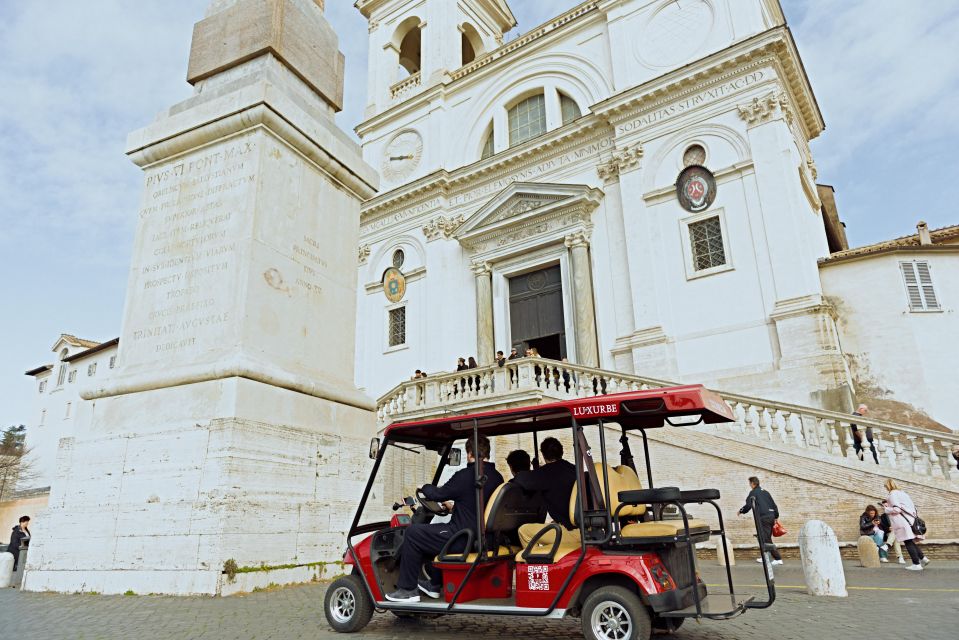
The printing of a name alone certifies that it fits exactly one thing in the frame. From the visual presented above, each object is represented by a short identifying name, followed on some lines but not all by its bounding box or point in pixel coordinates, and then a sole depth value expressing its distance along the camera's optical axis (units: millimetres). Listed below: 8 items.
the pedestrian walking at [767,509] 9898
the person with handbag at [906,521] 9195
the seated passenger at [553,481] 5219
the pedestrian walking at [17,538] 10672
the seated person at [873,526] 10117
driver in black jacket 5094
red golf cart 4344
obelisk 6629
